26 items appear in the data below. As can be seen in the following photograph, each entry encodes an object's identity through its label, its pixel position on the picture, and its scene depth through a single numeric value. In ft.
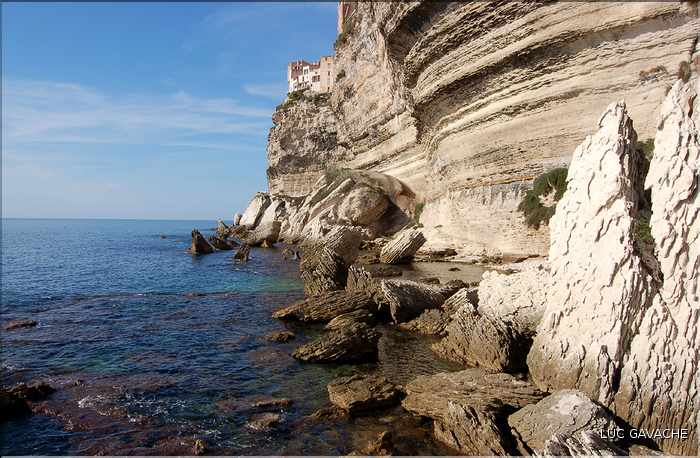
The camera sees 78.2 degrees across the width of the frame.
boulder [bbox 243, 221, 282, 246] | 148.66
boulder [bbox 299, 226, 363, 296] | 63.00
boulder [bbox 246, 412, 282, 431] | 26.73
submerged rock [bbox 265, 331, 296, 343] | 43.76
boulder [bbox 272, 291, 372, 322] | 49.49
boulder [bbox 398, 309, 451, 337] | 43.75
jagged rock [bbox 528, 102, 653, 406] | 25.22
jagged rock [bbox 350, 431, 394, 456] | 23.65
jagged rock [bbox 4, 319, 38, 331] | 50.70
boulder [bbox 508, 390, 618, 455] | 22.90
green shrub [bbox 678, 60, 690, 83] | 55.20
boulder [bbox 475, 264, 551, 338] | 36.45
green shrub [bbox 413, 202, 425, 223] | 121.53
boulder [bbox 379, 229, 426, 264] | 88.38
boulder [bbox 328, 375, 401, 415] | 28.63
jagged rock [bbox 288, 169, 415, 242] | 135.64
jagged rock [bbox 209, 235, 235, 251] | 142.20
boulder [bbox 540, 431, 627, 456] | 20.94
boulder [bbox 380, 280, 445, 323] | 47.93
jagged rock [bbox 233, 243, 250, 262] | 110.22
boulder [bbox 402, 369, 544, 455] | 23.65
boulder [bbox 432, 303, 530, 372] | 32.78
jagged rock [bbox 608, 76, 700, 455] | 23.17
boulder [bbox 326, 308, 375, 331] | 46.17
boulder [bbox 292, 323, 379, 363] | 37.47
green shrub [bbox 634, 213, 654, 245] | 26.76
